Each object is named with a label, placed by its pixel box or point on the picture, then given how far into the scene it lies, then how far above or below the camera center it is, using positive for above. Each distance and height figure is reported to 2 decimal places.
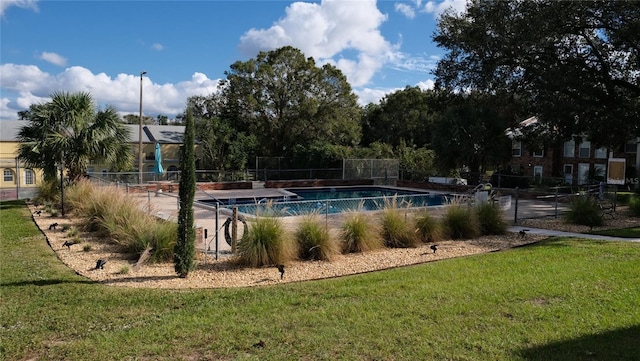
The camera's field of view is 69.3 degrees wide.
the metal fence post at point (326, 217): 8.74 -1.12
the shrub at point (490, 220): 11.06 -1.37
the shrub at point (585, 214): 12.73 -1.34
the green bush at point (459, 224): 10.52 -1.40
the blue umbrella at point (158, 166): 25.04 -0.49
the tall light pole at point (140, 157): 24.17 -0.02
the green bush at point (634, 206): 14.53 -1.28
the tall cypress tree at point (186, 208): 6.45 -0.73
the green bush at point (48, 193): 16.08 -1.34
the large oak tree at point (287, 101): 36.03 +4.65
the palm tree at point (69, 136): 15.73 +0.68
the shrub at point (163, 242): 8.01 -1.48
